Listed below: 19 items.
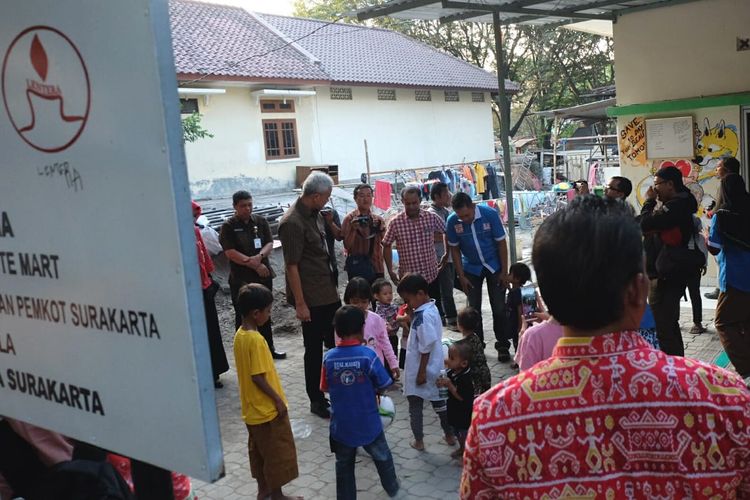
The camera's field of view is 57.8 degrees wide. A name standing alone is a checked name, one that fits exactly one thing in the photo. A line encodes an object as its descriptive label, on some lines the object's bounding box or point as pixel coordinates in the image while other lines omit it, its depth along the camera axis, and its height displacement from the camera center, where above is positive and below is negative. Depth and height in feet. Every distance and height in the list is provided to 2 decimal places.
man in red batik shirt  4.24 -1.67
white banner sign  4.28 -0.33
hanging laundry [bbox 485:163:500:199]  63.72 -2.75
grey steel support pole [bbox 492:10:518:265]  23.97 +1.05
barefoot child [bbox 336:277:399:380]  17.13 -4.07
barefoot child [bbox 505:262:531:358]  19.56 -4.52
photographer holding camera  21.42 -2.31
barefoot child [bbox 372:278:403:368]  19.65 -4.42
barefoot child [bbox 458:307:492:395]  14.94 -4.64
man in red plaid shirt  22.29 -2.55
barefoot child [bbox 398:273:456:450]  15.14 -4.36
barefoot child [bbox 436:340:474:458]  14.71 -4.91
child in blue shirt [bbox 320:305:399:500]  12.94 -4.38
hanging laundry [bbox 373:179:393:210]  46.09 -2.20
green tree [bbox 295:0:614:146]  110.63 +15.78
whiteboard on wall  28.12 -0.03
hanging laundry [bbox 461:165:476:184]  60.85 -1.55
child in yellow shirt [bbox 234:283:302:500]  12.91 -4.25
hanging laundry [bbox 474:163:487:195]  61.82 -2.04
